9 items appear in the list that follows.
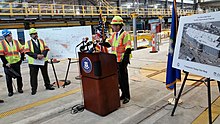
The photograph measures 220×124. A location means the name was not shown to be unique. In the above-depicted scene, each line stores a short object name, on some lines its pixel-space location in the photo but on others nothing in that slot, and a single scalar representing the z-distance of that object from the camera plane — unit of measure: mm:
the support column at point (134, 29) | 11607
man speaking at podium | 3619
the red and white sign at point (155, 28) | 10344
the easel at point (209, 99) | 2437
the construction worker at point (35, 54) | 4609
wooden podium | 3178
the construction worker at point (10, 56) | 4559
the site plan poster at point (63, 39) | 5125
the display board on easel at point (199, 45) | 2148
